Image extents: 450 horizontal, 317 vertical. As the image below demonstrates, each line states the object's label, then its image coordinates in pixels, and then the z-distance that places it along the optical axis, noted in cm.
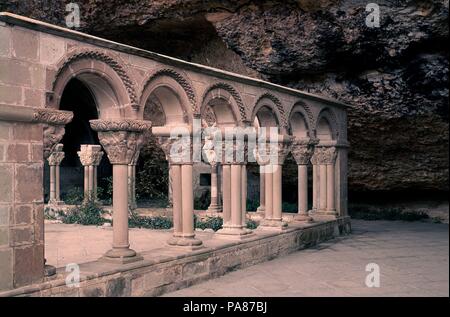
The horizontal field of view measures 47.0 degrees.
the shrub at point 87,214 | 1233
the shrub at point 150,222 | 1147
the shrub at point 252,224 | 1023
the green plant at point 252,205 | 1592
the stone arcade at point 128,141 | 487
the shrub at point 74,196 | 1441
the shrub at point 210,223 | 1080
